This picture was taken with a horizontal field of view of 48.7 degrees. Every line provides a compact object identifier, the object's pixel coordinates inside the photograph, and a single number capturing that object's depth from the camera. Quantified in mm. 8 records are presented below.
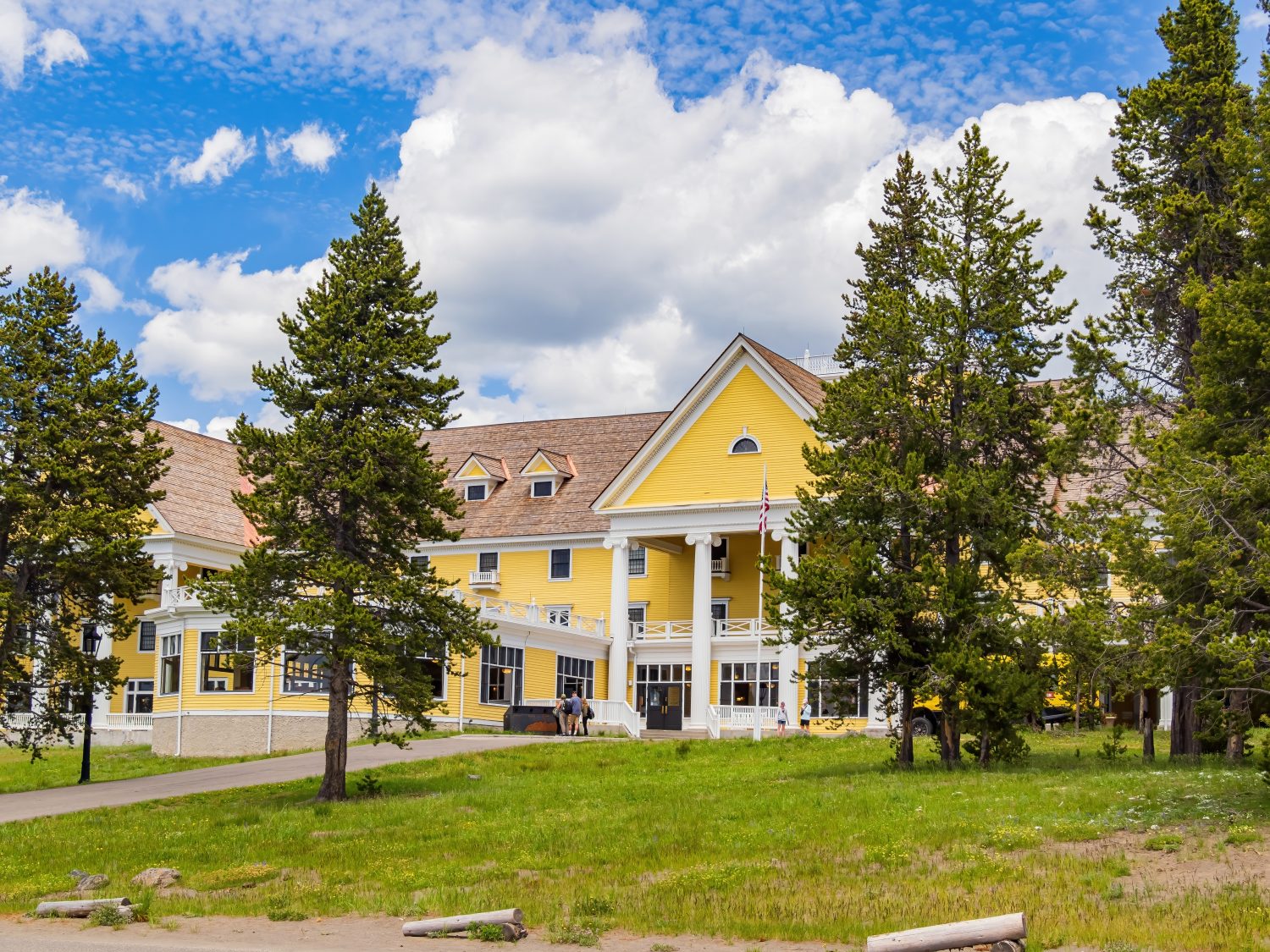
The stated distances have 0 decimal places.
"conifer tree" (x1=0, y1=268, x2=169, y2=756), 35094
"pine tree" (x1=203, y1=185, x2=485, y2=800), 29781
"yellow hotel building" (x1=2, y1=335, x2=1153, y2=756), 46344
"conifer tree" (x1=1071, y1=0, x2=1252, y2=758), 27969
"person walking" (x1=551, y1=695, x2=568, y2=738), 47594
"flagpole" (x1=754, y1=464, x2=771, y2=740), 44403
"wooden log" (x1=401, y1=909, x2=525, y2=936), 15281
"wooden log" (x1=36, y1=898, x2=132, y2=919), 17797
